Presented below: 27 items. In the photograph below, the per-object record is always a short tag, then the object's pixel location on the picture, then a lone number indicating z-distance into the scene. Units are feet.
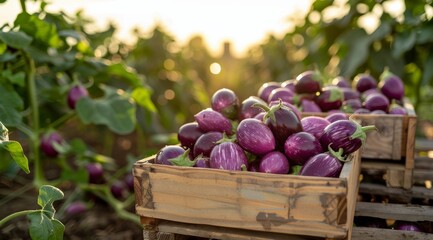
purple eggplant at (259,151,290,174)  3.98
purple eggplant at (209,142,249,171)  3.98
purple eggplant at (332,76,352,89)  7.19
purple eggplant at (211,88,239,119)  5.00
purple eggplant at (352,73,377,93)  7.18
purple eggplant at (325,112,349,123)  5.03
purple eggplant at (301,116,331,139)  4.49
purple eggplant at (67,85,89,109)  7.56
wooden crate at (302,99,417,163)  5.65
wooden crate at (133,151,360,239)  3.54
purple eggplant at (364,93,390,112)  6.15
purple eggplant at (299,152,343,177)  3.83
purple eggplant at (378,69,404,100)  6.73
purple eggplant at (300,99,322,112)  5.95
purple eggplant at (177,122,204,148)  4.70
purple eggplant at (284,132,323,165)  4.08
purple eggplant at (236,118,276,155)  4.13
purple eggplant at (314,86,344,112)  6.04
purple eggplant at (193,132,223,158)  4.41
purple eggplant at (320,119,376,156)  4.13
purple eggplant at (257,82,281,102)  6.48
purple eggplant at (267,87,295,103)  5.93
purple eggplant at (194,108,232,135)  4.68
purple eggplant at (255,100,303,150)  4.22
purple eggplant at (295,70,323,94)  6.16
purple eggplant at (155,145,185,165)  4.23
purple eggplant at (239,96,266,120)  4.97
